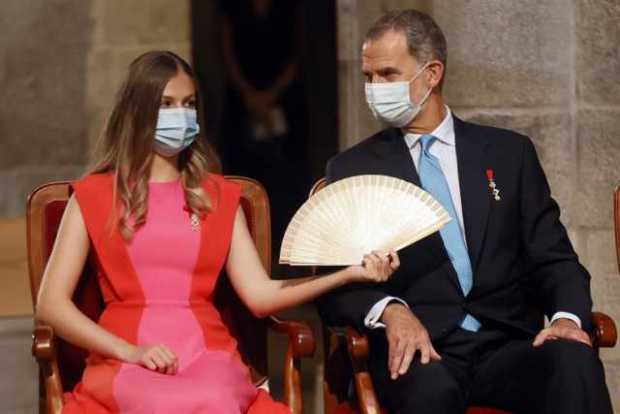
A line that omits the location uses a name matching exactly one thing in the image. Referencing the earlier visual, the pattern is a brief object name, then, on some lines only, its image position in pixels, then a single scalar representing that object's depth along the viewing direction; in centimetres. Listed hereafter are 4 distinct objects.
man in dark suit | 1202
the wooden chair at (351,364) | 1177
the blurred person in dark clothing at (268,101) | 2292
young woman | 1170
